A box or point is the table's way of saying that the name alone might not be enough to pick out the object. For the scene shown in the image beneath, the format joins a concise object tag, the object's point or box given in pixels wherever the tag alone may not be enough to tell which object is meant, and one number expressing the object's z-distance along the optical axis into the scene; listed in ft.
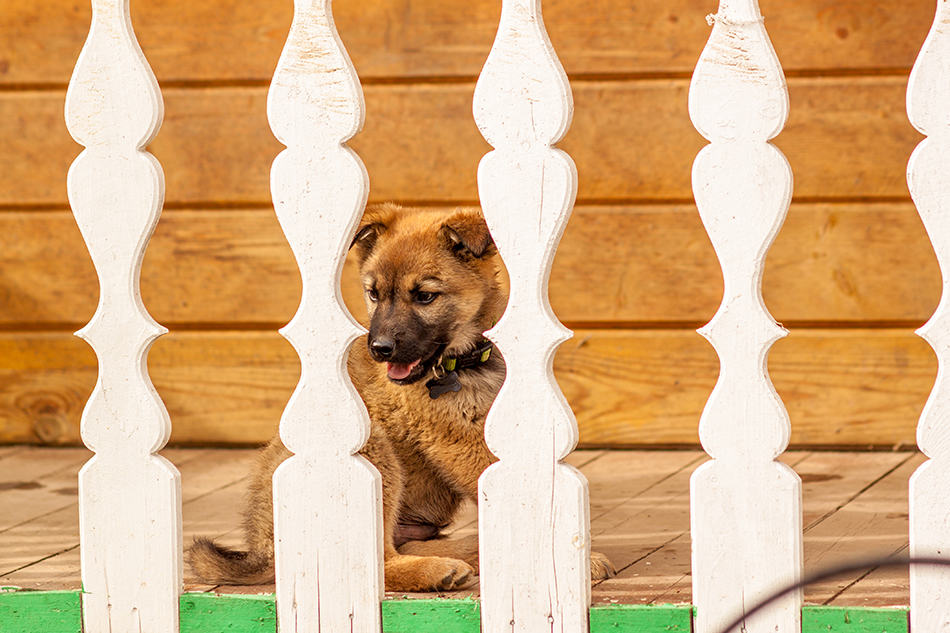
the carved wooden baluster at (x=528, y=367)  14.17
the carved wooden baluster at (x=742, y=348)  13.78
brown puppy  19.01
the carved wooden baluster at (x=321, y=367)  14.70
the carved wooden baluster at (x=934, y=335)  13.46
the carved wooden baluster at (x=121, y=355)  15.26
